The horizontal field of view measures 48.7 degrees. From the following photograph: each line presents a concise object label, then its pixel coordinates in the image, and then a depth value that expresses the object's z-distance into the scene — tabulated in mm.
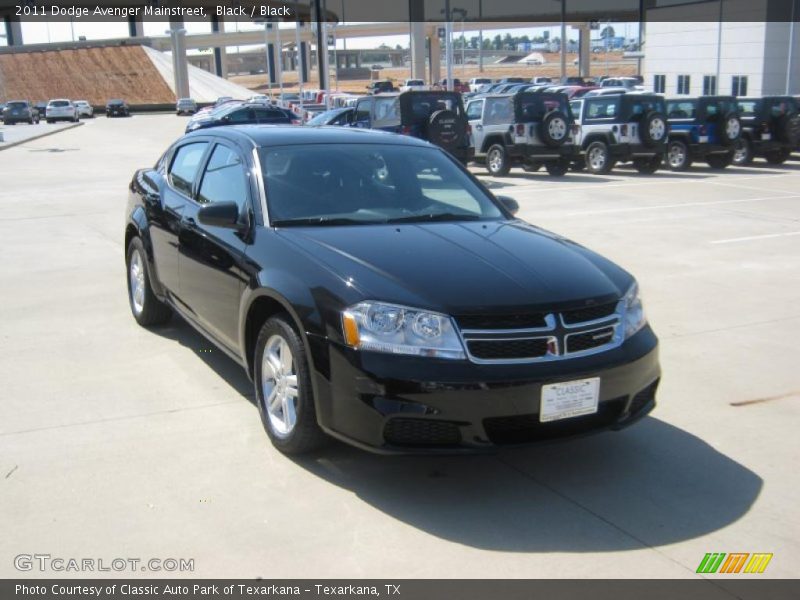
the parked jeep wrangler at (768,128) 21703
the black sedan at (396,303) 3836
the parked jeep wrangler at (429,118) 18828
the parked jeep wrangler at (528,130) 19906
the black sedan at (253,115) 25641
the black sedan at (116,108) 67188
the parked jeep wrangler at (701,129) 20797
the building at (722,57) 48531
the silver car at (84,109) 67062
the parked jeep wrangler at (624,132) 20078
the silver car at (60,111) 55062
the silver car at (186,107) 67500
